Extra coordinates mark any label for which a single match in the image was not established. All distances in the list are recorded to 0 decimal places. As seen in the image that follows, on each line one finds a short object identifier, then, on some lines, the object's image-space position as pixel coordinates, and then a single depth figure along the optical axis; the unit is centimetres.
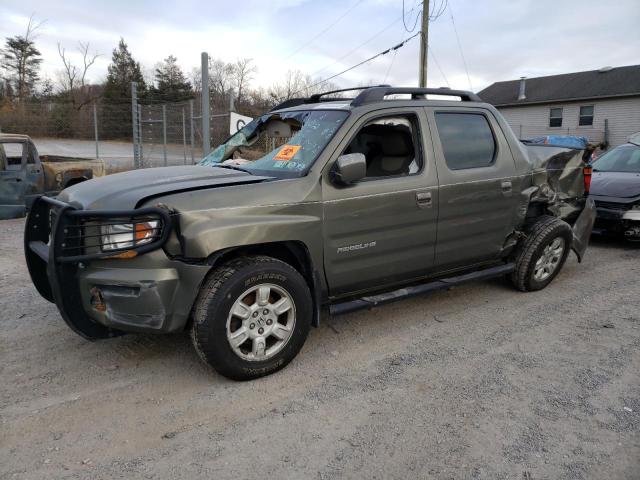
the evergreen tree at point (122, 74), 4258
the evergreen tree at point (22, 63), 4278
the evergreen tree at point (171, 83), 3359
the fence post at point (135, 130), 1436
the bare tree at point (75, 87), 3884
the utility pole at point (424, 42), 1914
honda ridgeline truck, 310
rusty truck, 930
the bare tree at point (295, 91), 3466
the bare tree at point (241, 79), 4692
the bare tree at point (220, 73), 4599
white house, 3045
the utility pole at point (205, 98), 1053
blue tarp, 2052
